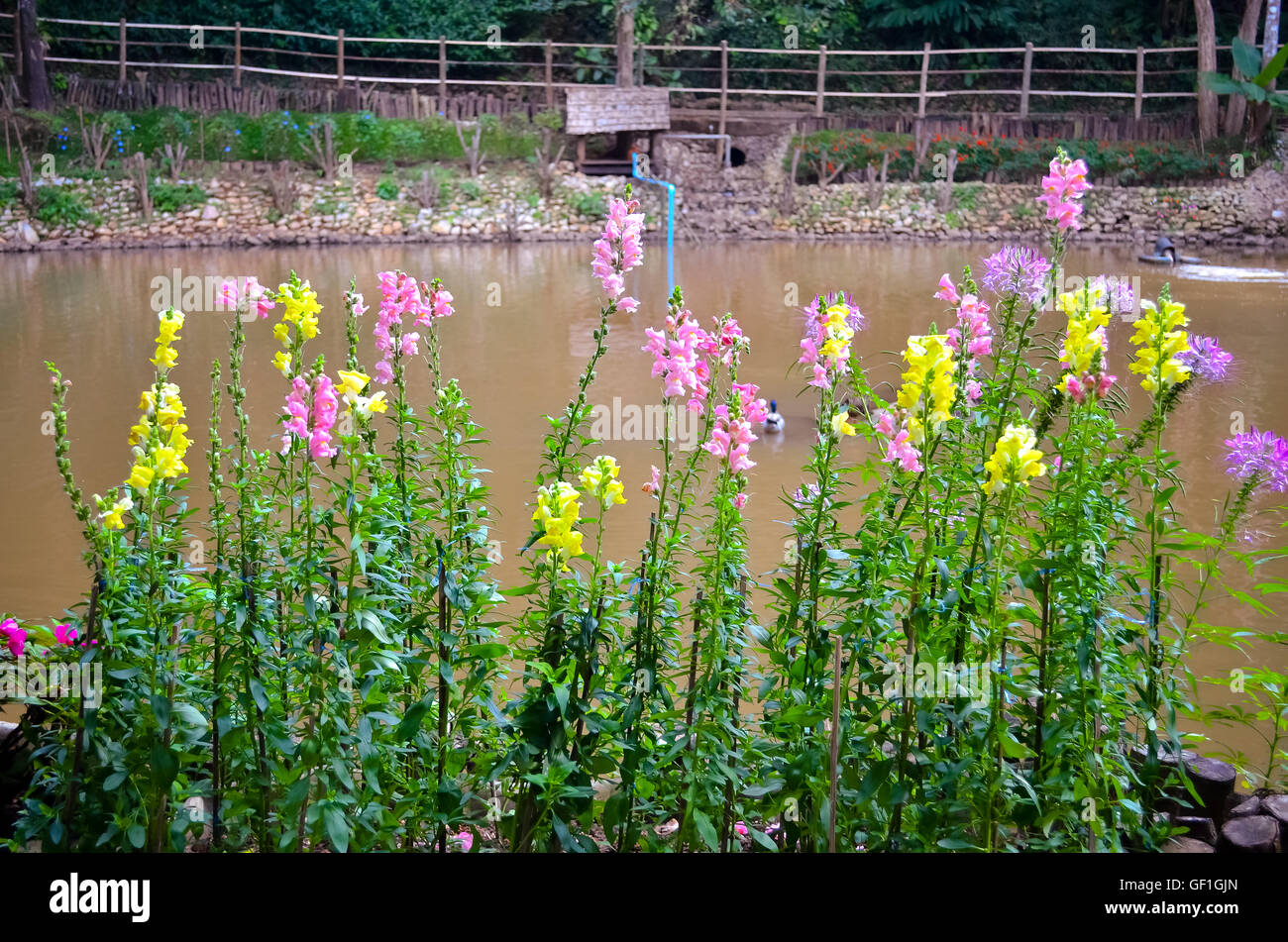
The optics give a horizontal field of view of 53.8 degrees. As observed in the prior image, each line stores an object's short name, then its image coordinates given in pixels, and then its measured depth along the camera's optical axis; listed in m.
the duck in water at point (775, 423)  8.08
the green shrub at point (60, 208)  16.69
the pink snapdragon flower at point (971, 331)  2.82
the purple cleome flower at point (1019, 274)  2.88
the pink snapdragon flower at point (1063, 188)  2.83
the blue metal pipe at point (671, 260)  14.84
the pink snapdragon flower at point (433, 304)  2.96
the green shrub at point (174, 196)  17.47
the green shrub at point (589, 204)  19.30
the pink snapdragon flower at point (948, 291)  2.89
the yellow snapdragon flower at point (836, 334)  2.77
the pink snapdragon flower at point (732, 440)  2.72
